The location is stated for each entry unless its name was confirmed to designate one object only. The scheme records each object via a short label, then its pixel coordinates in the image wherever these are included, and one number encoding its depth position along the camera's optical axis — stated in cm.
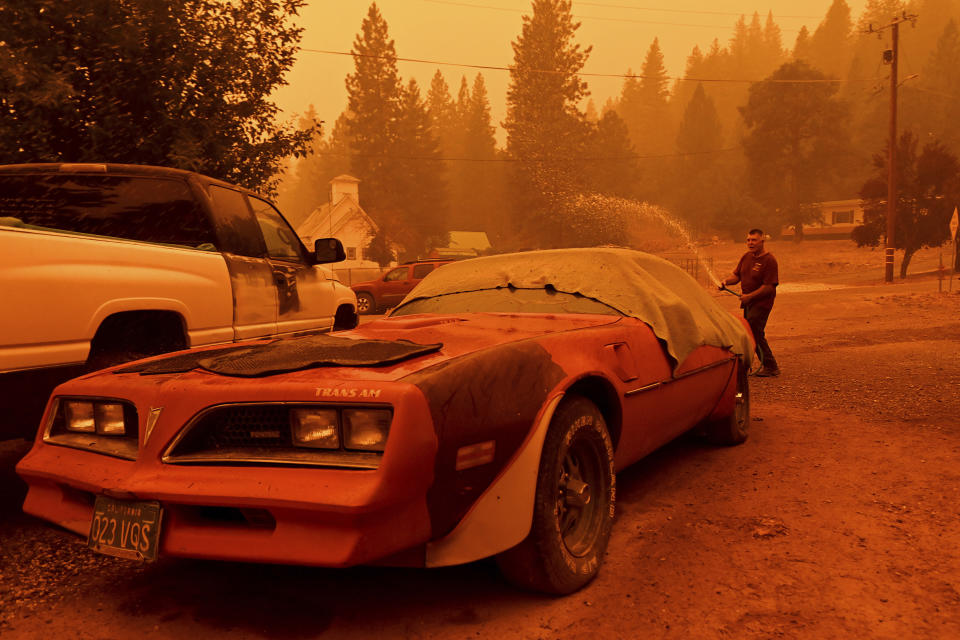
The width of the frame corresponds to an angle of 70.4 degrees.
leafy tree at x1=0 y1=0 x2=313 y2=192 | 702
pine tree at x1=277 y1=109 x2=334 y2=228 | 8944
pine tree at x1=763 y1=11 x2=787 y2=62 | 11981
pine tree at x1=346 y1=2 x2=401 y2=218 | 5647
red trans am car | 203
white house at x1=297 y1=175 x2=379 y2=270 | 5119
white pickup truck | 326
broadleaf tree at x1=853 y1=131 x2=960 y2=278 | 2814
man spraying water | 740
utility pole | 2565
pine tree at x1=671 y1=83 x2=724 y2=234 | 6950
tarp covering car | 369
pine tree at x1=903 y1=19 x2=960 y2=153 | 6219
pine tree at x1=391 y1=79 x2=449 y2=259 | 5757
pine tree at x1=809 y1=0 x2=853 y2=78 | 9738
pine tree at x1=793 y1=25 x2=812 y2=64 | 10038
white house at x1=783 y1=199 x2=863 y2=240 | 5653
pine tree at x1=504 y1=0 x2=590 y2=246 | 5293
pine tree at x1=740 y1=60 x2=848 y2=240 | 5569
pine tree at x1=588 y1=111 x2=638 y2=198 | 5928
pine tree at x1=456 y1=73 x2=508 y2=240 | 7544
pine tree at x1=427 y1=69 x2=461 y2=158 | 8825
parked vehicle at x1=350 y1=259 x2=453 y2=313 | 2156
